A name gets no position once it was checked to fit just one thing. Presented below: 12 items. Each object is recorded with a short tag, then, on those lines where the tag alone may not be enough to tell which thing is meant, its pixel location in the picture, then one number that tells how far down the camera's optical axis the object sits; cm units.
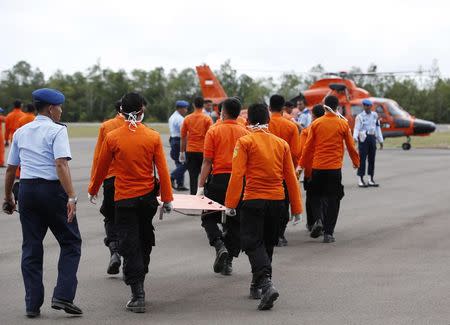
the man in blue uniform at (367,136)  1936
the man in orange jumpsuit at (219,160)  927
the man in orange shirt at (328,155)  1153
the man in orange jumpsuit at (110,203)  868
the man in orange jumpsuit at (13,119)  2170
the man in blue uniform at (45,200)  715
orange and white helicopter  3578
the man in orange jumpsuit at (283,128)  1088
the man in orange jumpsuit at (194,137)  1531
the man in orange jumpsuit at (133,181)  753
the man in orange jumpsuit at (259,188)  771
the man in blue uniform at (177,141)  1847
